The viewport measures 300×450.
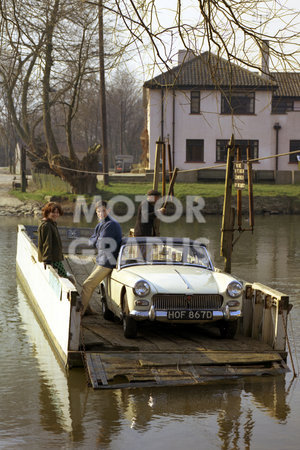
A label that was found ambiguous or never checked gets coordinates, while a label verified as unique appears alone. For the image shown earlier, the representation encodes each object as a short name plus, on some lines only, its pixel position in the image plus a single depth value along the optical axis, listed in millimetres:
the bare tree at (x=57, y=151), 40544
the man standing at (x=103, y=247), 12422
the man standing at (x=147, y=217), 15000
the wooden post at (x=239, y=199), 15041
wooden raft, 9969
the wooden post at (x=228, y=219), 15203
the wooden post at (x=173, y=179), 19547
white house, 56562
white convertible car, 11078
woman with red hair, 12891
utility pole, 47344
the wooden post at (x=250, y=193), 15023
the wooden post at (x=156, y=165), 20578
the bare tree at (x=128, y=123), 118631
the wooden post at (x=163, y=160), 20388
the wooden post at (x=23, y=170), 49003
